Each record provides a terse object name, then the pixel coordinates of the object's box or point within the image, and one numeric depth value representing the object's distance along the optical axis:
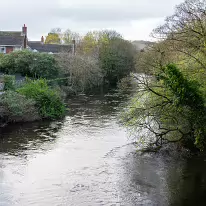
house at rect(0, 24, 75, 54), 63.78
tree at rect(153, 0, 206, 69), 19.88
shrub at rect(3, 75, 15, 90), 33.12
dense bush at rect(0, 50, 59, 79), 44.56
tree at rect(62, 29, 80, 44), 105.39
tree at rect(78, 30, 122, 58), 70.01
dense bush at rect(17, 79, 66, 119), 31.19
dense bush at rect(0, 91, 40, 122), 27.70
